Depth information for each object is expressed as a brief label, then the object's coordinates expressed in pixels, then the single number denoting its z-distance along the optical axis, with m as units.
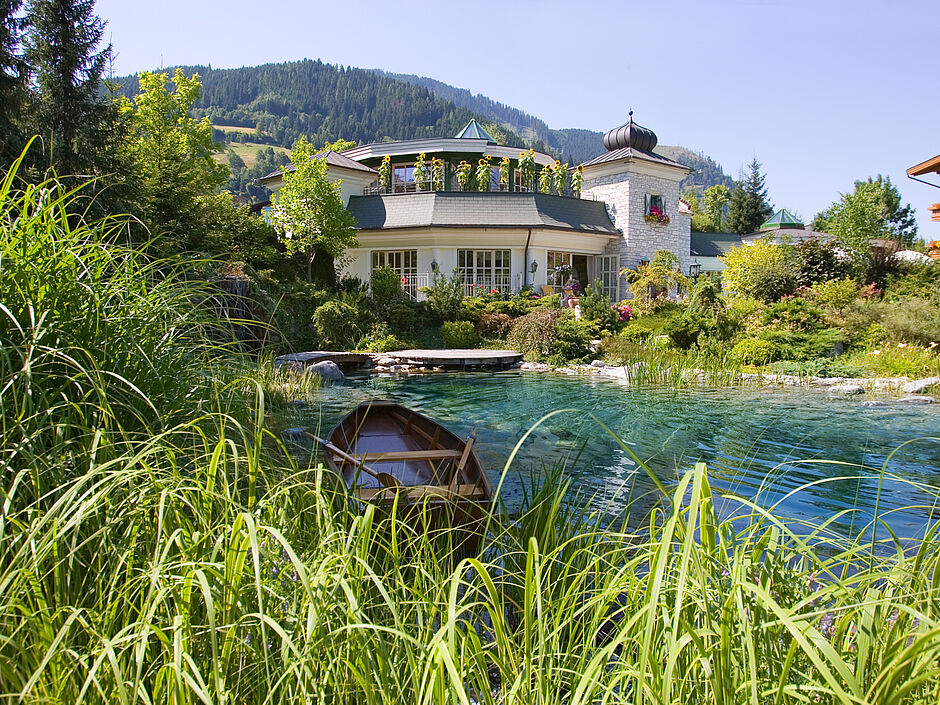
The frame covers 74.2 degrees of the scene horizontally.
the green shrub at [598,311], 18.77
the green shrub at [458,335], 19.08
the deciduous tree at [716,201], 47.16
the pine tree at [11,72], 10.35
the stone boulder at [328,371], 13.71
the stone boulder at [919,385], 11.78
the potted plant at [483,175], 25.00
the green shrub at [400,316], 19.34
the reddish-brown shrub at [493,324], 19.88
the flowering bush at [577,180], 26.26
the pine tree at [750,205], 43.10
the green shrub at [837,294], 16.47
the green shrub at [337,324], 17.78
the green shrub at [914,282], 16.08
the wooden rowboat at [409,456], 4.04
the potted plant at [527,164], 25.33
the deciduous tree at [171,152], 14.59
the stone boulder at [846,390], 12.05
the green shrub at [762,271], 17.86
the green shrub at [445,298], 20.27
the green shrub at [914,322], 13.92
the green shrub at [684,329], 16.52
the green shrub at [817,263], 18.25
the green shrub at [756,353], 15.01
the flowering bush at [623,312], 19.04
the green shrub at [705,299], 17.05
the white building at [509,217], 24.00
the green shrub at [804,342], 14.88
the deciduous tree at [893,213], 40.06
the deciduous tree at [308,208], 19.94
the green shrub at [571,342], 17.50
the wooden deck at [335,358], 14.86
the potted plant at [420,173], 25.36
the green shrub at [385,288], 19.67
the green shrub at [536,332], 17.91
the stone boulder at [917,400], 11.02
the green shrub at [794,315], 16.14
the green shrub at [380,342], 17.70
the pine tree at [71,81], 11.22
